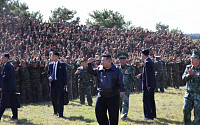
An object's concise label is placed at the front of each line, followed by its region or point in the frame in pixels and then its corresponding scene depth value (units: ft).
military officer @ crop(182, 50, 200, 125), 22.48
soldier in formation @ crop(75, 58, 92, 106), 41.98
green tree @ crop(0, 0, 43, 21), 148.66
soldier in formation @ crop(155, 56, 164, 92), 57.43
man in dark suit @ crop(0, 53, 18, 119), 29.35
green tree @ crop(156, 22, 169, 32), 337.31
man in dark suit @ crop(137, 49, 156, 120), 29.40
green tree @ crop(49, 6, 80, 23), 181.43
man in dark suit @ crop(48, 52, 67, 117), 31.89
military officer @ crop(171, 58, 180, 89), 67.41
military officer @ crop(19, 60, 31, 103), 44.78
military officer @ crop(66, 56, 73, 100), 47.51
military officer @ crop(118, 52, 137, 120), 29.63
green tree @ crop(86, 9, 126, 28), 196.54
